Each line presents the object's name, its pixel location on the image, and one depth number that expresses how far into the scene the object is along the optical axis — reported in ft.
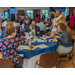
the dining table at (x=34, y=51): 8.98
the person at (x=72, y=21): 43.45
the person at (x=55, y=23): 15.98
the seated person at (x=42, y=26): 21.99
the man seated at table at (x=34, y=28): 15.43
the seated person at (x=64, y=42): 11.60
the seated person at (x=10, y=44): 7.17
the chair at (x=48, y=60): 7.89
